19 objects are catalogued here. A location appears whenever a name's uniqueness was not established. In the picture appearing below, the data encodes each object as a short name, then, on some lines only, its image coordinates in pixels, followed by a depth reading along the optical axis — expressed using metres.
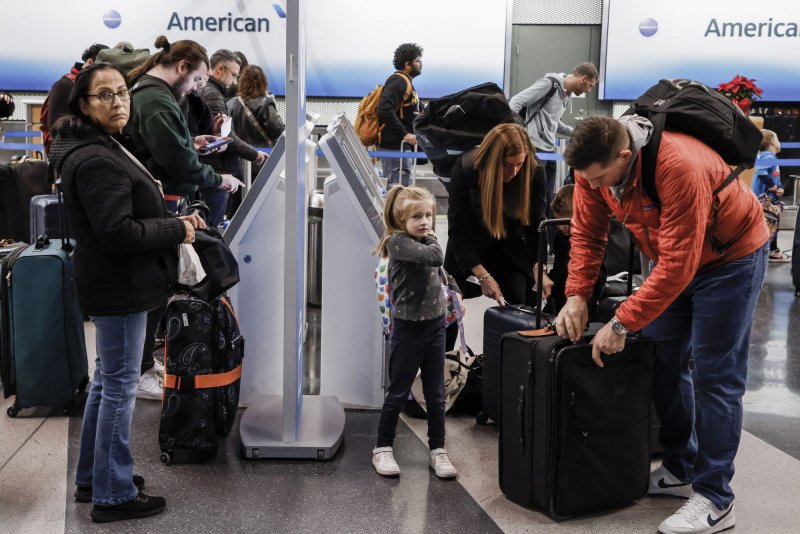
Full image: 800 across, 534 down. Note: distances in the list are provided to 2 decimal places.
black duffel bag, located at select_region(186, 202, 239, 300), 2.81
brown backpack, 7.30
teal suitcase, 3.47
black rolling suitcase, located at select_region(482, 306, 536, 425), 3.21
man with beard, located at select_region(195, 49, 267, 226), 4.77
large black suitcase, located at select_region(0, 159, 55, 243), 6.86
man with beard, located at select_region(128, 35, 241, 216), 3.42
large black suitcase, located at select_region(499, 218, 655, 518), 2.54
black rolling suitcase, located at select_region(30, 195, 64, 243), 5.23
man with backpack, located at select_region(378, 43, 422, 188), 6.88
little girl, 2.91
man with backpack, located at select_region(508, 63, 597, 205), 6.31
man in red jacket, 2.27
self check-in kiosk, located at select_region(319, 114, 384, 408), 3.57
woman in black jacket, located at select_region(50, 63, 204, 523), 2.41
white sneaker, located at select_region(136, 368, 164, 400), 3.75
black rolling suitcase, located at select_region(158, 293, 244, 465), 3.06
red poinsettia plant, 7.29
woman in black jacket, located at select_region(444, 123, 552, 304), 3.40
